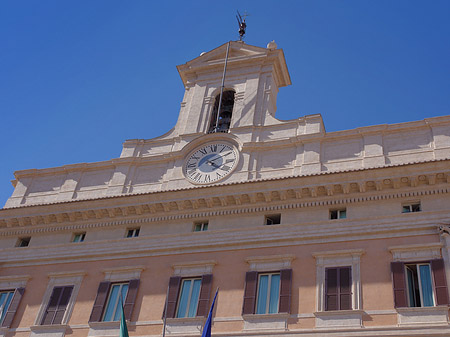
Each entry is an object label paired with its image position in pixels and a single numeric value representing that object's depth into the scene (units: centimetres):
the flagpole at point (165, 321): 1773
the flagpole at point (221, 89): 2419
